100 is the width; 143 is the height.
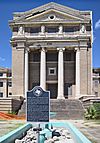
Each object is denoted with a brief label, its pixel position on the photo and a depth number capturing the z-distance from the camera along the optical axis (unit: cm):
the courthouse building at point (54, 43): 2312
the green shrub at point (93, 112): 1321
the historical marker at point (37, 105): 479
